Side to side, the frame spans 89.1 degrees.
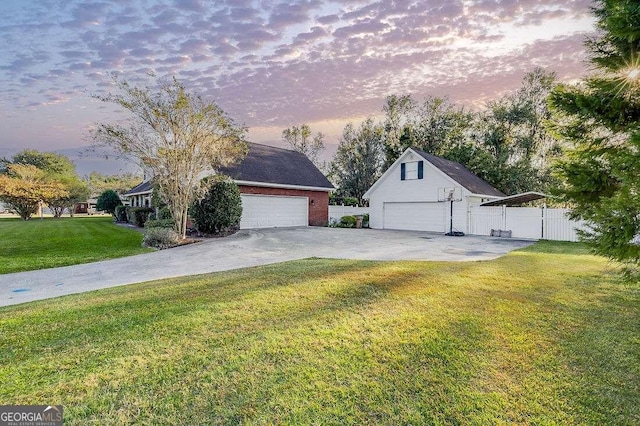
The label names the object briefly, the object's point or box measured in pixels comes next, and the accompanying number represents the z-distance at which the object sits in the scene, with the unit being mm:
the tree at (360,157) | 34000
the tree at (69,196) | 40625
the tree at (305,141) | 41750
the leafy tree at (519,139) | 26031
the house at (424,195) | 18188
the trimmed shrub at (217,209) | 14977
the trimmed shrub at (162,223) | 15452
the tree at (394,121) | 32344
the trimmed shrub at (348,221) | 22656
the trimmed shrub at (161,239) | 12406
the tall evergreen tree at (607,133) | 3725
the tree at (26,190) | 33750
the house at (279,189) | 18734
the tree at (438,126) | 30281
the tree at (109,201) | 35375
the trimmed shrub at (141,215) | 23500
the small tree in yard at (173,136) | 12195
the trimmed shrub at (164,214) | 17522
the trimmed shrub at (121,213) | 28688
